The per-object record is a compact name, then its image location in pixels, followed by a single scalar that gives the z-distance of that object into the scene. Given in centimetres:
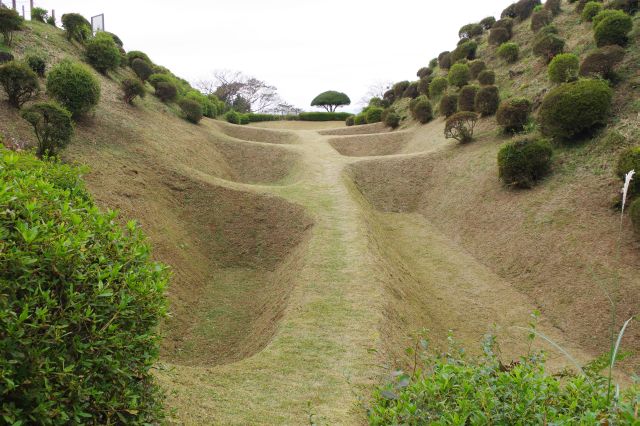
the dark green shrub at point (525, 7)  2586
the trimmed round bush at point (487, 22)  3173
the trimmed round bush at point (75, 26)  1864
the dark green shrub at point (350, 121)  3486
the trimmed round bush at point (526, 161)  1135
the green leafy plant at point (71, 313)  225
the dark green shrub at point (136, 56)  2248
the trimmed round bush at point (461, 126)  1650
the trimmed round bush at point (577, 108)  1139
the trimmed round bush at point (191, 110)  2075
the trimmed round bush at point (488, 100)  1742
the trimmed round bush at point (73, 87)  1221
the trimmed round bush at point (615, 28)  1502
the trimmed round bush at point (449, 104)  2125
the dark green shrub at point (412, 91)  3058
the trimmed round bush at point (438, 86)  2544
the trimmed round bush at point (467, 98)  1928
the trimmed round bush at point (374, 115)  3128
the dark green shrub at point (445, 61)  2935
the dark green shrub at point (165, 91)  2030
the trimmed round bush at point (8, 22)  1431
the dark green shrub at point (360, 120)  3378
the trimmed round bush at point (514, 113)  1462
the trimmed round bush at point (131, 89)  1678
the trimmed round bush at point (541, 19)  2270
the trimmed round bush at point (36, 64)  1366
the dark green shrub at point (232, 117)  3122
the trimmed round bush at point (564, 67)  1479
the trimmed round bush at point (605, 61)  1352
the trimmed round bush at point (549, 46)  1827
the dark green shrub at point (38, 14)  1961
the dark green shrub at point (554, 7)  2312
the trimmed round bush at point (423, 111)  2355
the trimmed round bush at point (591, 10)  1904
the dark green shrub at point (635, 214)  798
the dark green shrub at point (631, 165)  864
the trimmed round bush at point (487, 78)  2072
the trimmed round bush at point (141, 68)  2119
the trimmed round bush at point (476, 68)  2317
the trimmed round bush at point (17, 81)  1114
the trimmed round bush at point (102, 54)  1794
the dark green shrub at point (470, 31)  3101
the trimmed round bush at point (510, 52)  2200
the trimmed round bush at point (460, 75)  2378
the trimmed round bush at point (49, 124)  965
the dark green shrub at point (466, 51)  2717
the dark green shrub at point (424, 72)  3238
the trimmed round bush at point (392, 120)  2730
